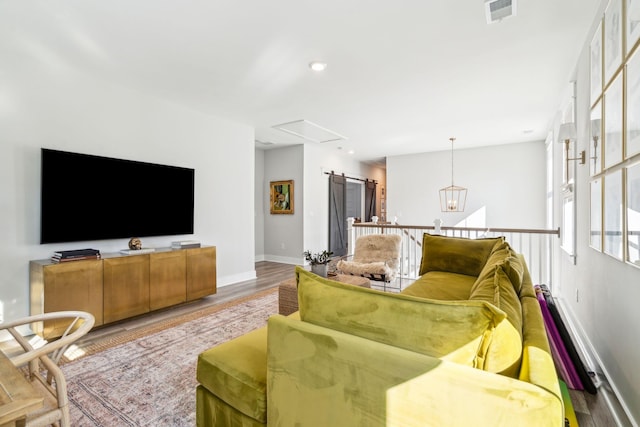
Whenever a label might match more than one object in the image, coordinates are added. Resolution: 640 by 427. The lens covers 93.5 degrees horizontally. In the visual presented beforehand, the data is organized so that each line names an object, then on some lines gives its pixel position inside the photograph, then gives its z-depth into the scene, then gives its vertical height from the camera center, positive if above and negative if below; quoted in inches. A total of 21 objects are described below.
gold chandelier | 270.8 +16.0
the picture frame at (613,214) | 64.8 +0.4
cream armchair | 146.6 -24.0
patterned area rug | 66.9 -44.0
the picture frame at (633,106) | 55.0 +20.9
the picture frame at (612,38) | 65.9 +41.5
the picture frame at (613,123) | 64.5 +21.0
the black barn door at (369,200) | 350.9 +18.1
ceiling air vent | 79.7 +56.3
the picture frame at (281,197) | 255.0 +14.8
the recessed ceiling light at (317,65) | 113.4 +57.1
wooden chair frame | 40.5 -24.3
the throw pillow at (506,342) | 35.3 -15.0
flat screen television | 113.0 +6.8
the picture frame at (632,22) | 55.8 +37.5
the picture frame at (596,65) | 80.4 +42.0
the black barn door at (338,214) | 285.3 +0.7
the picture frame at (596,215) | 79.9 +0.2
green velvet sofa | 32.3 -18.5
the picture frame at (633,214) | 55.2 +0.3
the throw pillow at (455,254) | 119.0 -16.0
